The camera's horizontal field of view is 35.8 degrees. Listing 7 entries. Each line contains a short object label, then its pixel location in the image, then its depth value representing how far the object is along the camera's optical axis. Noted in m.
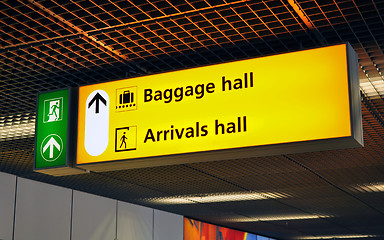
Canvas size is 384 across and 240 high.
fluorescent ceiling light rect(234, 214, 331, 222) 11.77
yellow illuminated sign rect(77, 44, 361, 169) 3.38
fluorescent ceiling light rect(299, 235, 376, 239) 14.94
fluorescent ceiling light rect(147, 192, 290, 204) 9.48
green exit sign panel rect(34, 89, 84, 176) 4.07
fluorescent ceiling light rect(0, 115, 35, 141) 5.70
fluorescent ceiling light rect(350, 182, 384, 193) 8.92
